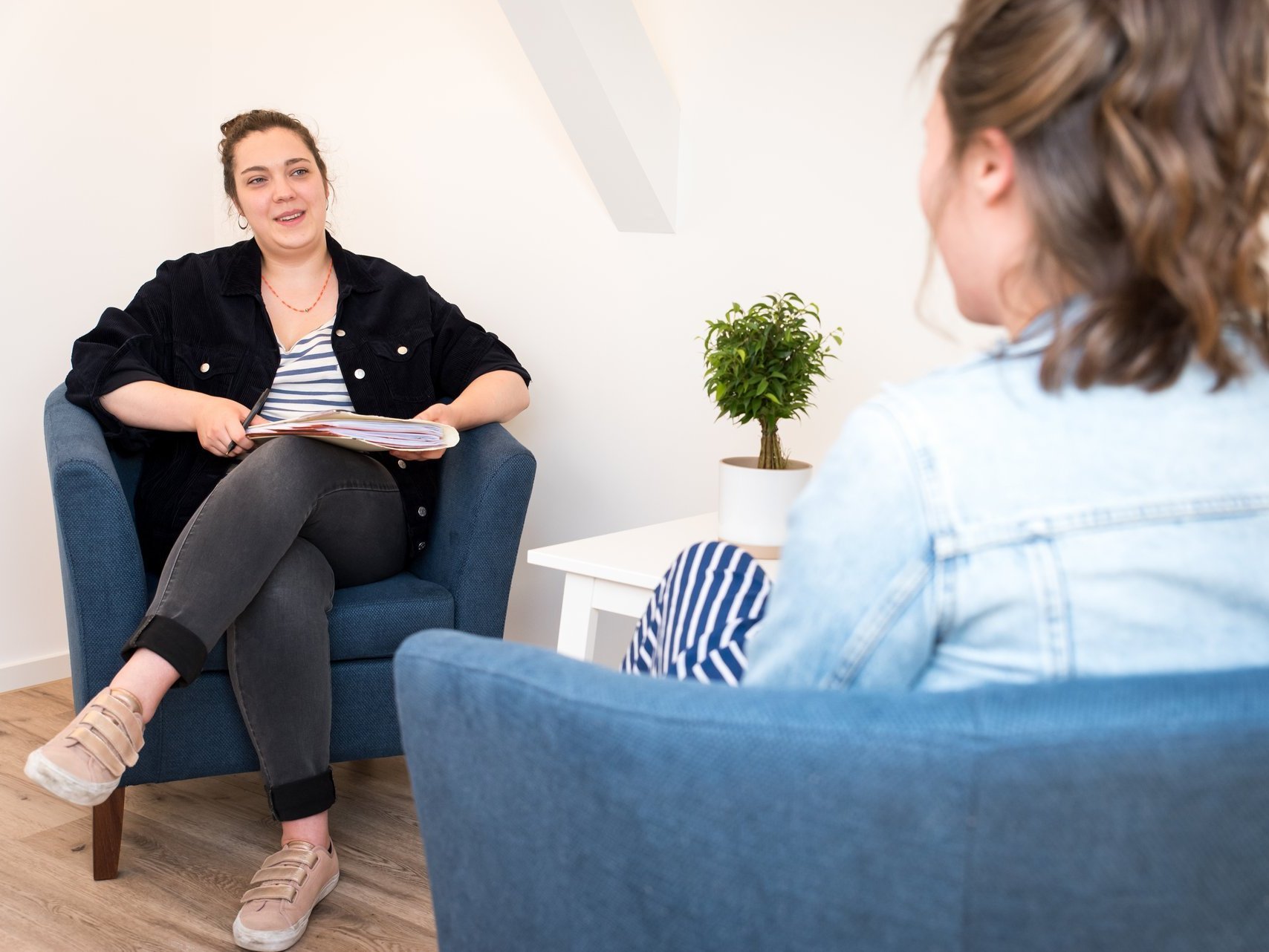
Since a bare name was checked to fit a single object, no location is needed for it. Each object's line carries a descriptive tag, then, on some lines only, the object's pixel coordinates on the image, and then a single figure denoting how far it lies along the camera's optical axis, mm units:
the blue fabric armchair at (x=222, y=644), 1813
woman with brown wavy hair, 646
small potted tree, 1761
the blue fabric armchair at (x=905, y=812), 581
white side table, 1688
